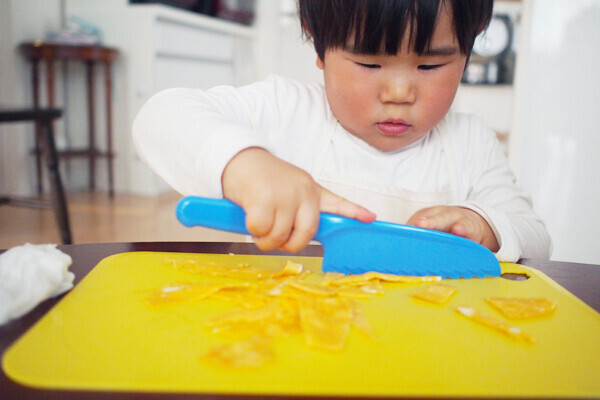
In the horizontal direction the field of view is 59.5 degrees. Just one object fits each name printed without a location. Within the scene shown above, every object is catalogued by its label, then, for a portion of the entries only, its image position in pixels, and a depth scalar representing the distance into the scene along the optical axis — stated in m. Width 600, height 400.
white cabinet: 3.06
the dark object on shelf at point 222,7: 3.31
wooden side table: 2.82
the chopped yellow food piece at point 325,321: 0.41
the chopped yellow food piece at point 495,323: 0.45
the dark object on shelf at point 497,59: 3.41
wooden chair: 1.82
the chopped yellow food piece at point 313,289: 0.51
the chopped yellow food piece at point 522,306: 0.50
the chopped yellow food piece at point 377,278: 0.57
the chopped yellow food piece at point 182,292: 0.50
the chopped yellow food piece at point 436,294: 0.52
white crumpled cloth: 0.45
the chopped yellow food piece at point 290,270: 0.59
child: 0.58
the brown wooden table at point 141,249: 0.34
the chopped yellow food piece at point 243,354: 0.38
